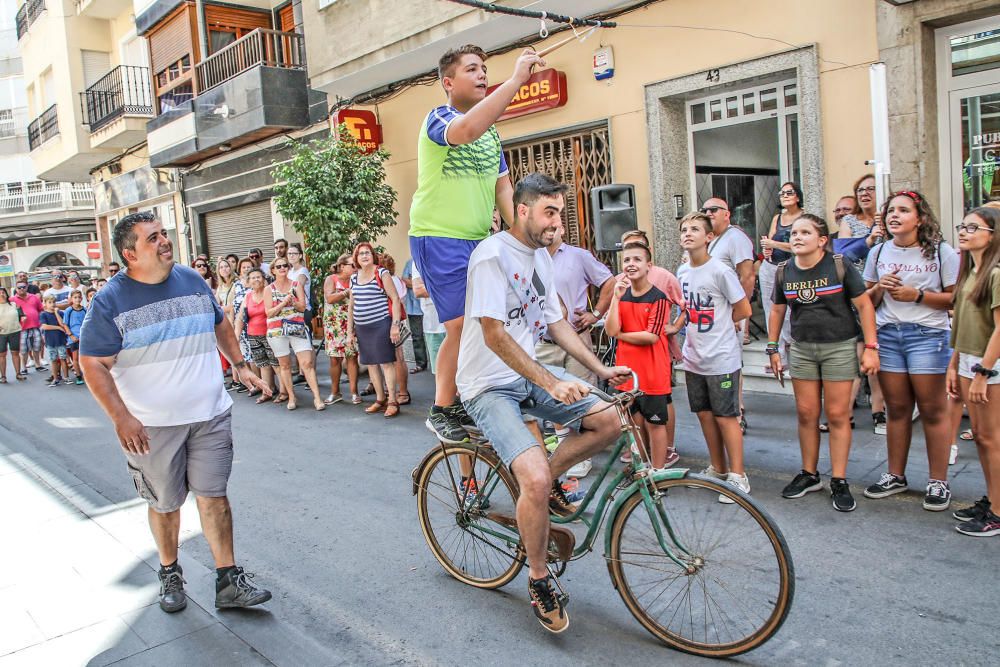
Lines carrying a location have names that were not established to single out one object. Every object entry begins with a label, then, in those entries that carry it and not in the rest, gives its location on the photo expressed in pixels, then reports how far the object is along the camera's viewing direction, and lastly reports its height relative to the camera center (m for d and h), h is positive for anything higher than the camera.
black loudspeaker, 7.69 +0.46
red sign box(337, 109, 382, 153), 13.32 +2.58
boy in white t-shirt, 5.12 -0.60
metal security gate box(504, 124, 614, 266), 10.55 +1.34
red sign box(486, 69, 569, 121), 10.59 +2.34
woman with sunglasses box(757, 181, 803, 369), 7.53 +0.09
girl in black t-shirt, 4.78 -0.55
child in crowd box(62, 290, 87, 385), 14.72 -0.40
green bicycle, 3.10 -1.24
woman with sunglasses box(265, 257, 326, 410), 9.75 -0.53
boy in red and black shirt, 5.38 -0.56
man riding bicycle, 3.36 -0.49
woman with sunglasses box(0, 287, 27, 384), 16.11 -0.55
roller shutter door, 17.42 +1.34
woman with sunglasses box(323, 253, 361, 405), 9.66 -0.48
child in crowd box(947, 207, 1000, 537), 4.17 -0.59
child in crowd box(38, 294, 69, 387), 15.35 -0.66
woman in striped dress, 8.92 -0.45
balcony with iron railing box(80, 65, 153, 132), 20.53 +5.40
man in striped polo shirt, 3.80 -0.47
